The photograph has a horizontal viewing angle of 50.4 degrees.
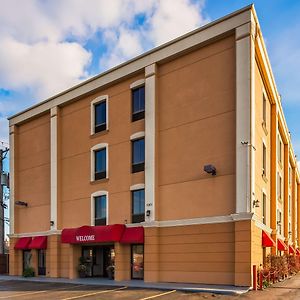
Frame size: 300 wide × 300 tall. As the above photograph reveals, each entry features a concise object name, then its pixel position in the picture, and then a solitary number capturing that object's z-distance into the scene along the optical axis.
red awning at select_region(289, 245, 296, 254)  27.32
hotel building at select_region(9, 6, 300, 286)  15.46
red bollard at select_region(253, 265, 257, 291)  13.94
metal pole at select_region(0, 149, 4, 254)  26.94
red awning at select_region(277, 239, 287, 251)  21.39
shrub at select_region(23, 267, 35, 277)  22.03
